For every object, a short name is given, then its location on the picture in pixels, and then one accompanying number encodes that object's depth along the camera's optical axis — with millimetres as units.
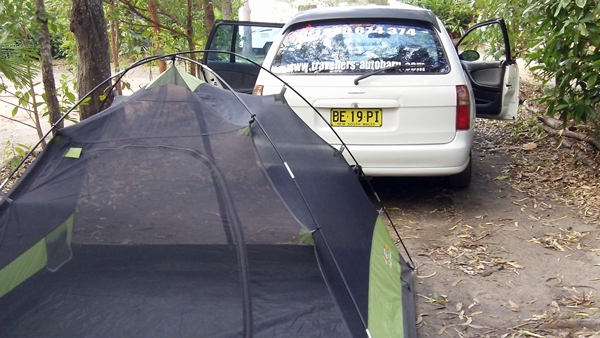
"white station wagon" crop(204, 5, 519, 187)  4641
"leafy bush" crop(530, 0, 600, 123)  4773
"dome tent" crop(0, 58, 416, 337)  2826
